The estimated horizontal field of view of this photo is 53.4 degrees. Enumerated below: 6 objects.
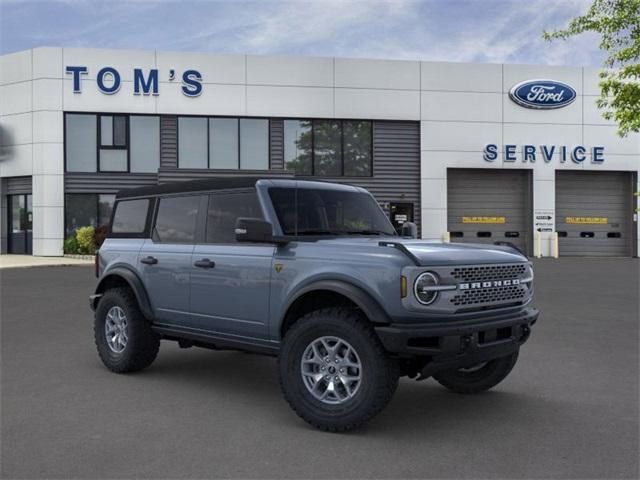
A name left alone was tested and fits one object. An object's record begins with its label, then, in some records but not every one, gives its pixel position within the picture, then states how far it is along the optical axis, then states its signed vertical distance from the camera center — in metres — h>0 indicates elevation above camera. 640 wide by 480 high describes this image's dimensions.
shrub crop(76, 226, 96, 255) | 26.36 +0.19
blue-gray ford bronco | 4.36 -0.38
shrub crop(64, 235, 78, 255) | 26.61 -0.02
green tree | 14.66 +4.90
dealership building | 27.39 +4.83
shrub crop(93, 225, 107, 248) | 25.83 +0.41
